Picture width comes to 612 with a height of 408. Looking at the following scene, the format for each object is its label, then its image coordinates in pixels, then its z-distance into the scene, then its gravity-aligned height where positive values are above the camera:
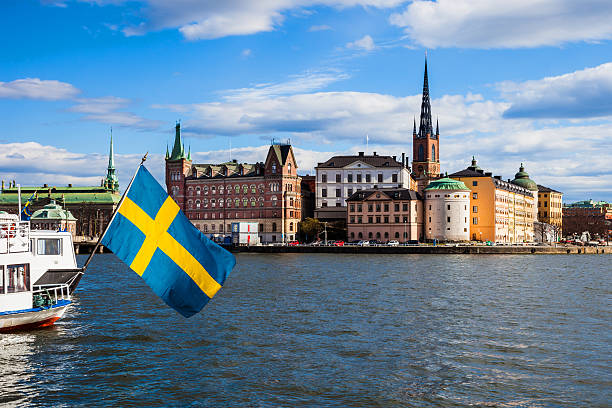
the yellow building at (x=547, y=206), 197.50 +8.36
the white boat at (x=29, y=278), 27.38 -1.92
